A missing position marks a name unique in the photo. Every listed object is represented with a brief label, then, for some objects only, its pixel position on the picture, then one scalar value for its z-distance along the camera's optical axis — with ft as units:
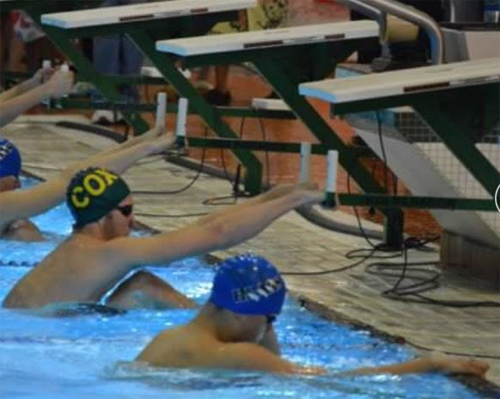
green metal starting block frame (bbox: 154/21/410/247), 59.41
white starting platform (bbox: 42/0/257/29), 68.28
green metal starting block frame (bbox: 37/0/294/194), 67.26
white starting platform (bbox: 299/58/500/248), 47.96
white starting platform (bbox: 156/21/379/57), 60.08
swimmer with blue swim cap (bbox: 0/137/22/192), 54.80
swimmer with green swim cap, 43.11
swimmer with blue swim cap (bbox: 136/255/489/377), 36.29
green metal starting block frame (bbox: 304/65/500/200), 48.06
